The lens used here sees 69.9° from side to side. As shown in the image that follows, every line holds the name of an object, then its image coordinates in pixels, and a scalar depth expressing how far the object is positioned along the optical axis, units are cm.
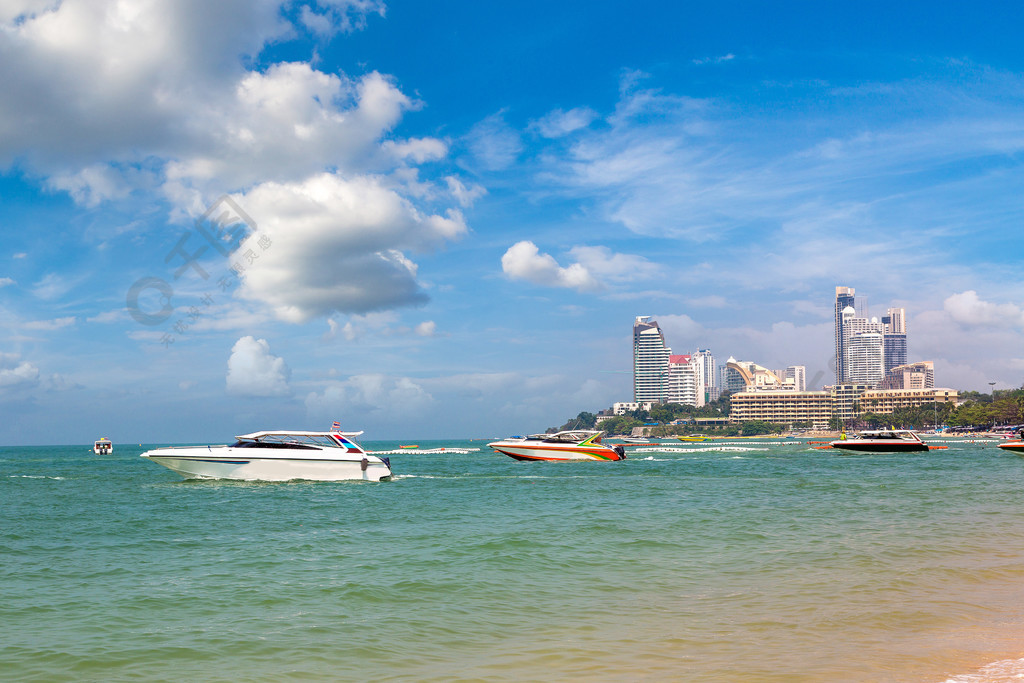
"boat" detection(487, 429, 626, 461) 6053
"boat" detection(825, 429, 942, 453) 7681
